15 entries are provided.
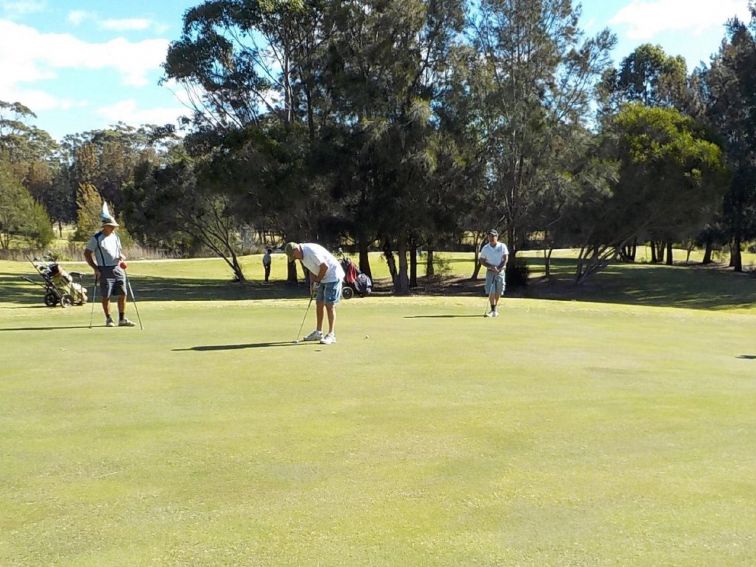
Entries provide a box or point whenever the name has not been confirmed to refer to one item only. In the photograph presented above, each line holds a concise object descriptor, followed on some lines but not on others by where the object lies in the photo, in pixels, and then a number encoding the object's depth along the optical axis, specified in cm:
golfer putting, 1134
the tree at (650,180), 3803
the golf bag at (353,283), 2275
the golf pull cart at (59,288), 1872
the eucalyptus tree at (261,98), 3375
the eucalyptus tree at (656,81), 5469
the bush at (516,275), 4125
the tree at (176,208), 4744
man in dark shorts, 1324
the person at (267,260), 4478
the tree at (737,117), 4372
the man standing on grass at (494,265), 1616
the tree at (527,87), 3534
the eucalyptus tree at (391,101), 3269
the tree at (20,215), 6562
